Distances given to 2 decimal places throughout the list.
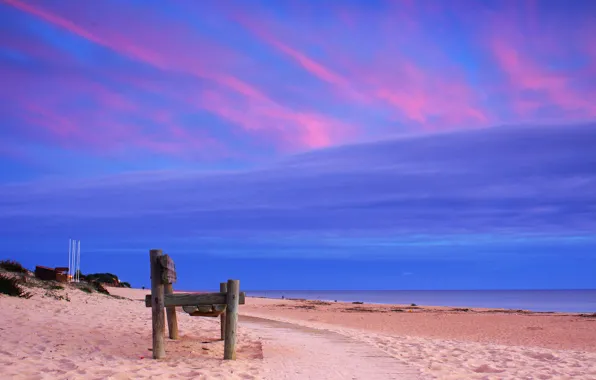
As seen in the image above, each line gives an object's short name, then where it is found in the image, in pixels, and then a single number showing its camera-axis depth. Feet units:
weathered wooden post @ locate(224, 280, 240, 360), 35.96
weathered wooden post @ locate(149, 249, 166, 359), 35.30
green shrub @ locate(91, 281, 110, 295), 105.87
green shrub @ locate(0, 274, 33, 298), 61.57
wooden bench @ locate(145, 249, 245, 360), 35.42
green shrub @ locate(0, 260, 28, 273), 89.40
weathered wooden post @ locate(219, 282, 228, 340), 41.50
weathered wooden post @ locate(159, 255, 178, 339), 36.09
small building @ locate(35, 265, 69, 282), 93.45
